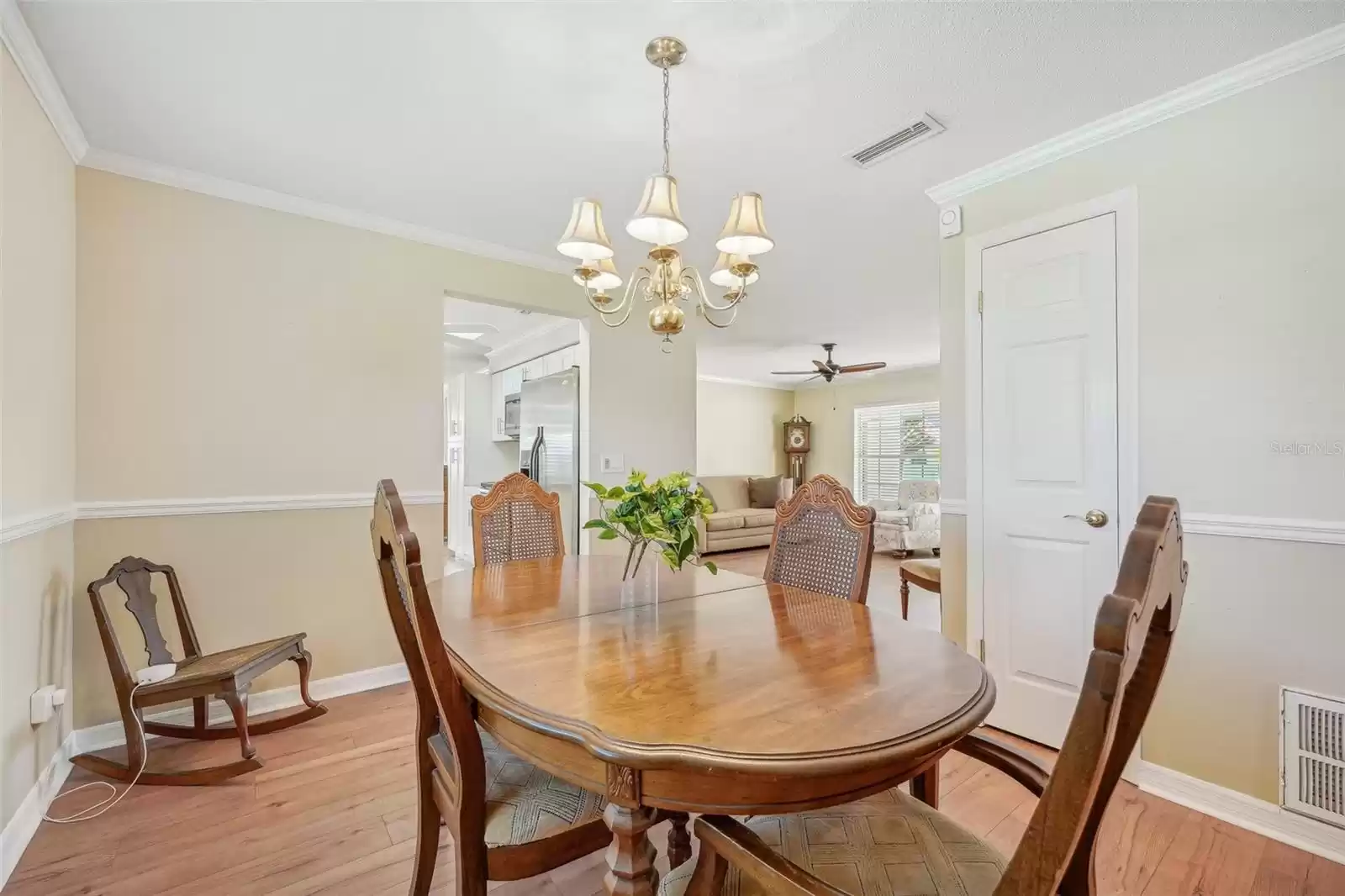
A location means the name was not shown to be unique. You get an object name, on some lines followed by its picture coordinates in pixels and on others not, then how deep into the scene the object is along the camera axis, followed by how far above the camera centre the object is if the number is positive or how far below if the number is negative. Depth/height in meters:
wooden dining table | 0.89 -0.44
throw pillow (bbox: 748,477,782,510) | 8.43 -0.60
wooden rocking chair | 2.10 -0.83
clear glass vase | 1.77 -0.44
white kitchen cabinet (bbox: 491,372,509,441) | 6.47 +0.48
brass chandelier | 1.67 +0.62
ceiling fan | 6.20 +0.87
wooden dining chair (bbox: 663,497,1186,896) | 0.58 -0.59
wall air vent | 1.72 -0.91
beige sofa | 7.27 -0.87
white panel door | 2.23 -0.04
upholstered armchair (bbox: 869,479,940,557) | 6.66 -0.81
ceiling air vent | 2.19 +1.19
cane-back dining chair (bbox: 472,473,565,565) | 2.46 -0.31
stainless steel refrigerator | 4.25 +0.10
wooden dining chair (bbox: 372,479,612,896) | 1.09 -0.72
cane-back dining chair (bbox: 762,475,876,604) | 1.89 -0.31
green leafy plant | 1.65 -0.18
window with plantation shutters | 7.75 +0.04
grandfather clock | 9.06 +0.09
